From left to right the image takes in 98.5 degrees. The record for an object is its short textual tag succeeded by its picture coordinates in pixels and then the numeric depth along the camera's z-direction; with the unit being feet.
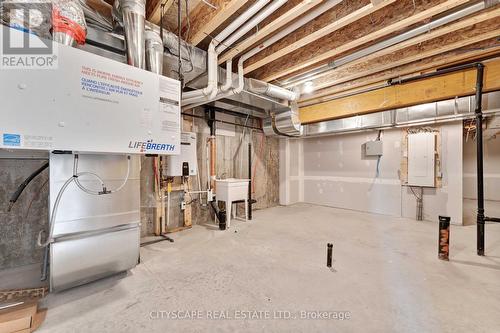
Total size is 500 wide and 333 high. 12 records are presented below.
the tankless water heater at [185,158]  10.53
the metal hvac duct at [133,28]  5.41
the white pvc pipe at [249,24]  5.93
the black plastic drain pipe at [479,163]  7.98
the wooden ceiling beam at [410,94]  9.67
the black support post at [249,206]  13.54
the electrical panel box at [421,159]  12.71
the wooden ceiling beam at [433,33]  6.43
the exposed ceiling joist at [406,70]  9.02
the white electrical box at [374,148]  14.77
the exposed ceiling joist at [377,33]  6.03
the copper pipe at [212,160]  12.85
